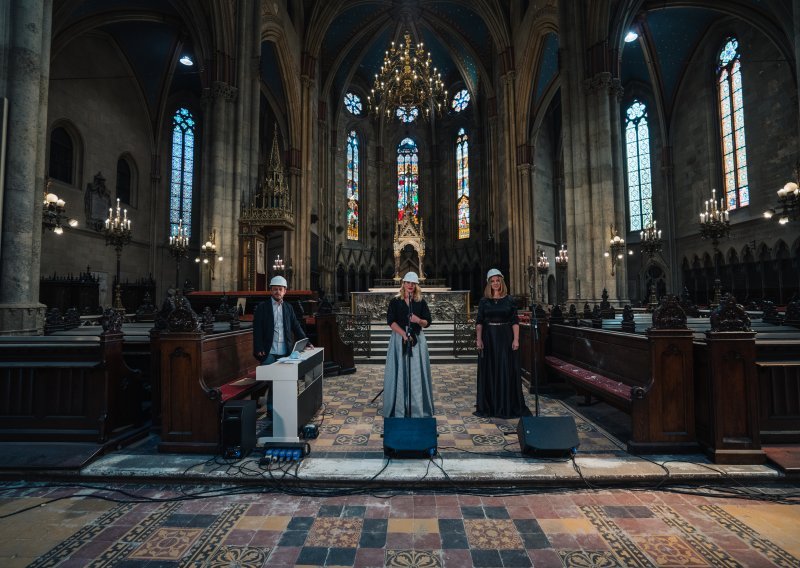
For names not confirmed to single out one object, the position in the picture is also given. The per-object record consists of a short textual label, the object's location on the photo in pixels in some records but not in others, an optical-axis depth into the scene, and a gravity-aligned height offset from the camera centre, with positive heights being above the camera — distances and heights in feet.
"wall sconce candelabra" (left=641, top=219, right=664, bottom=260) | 48.39 +7.40
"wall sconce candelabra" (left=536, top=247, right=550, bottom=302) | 72.74 +7.05
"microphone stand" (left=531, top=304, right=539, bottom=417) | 14.39 -0.84
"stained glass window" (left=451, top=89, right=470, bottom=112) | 98.58 +49.83
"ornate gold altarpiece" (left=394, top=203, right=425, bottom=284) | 67.77 +11.60
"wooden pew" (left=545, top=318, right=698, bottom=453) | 13.28 -3.20
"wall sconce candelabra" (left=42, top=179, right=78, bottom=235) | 30.40 +7.34
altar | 51.11 +0.24
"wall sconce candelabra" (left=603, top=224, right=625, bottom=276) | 41.42 +5.69
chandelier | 48.08 +27.19
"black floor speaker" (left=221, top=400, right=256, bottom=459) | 13.09 -4.04
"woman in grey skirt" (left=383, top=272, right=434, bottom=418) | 15.69 -2.17
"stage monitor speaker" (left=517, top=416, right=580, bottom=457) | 12.76 -4.24
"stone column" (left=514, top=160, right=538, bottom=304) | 70.33 +16.75
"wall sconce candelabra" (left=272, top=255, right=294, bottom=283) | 58.39 +5.37
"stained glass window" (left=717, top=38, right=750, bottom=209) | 60.54 +27.13
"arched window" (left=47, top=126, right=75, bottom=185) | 53.47 +20.49
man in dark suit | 16.28 -0.91
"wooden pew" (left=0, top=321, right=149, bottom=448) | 13.98 -2.93
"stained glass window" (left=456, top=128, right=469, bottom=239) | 97.96 +29.45
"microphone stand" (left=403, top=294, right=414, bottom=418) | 15.24 -2.36
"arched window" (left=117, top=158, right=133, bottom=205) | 66.49 +21.01
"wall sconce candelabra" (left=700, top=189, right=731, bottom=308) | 41.11 +7.97
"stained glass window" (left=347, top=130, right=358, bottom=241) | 97.86 +28.78
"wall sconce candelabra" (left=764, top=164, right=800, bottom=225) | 33.17 +8.85
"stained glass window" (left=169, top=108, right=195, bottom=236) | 76.59 +26.06
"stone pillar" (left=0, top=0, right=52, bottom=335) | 20.40 +6.92
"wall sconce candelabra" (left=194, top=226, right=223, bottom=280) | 42.78 +5.54
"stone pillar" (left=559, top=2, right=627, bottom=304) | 43.06 +15.46
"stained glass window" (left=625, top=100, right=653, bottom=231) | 79.15 +27.02
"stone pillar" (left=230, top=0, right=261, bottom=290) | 44.73 +20.55
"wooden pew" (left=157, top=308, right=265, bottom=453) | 13.65 -3.01
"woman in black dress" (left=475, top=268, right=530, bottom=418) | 17.71 -2.28
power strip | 12.84 -4.69
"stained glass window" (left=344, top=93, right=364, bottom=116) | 98.02 +48.92
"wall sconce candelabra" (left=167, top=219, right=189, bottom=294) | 50.67 +7.77
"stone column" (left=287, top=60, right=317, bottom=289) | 67.21 +21.62
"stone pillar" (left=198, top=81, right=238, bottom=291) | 44.04 +14.61
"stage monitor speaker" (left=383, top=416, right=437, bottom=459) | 12.99 -4.31
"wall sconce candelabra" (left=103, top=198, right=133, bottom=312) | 38.86 +7.21
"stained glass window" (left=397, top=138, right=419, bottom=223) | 102.42 +33.35
